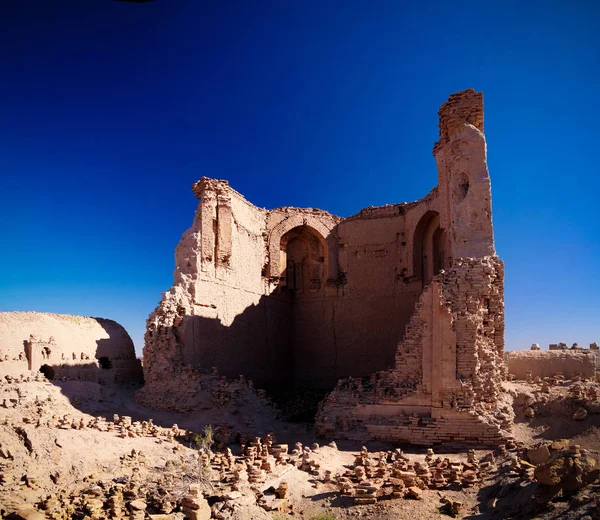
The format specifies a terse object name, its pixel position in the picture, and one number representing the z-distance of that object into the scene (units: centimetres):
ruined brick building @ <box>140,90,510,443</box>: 1045
